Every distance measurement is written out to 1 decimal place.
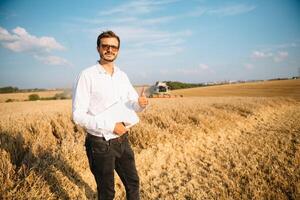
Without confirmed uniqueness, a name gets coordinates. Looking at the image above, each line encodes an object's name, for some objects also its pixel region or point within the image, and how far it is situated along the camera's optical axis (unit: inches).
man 96.7
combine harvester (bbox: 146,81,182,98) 1515.5
